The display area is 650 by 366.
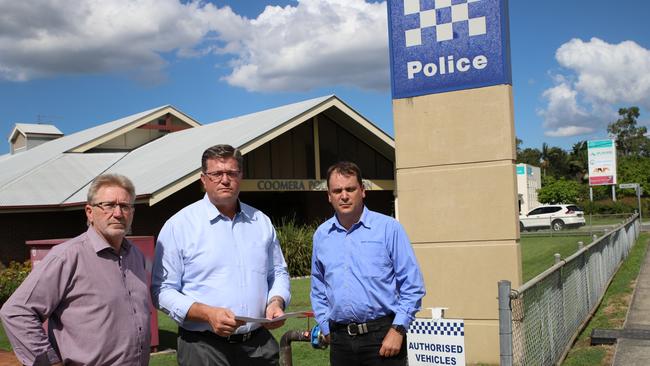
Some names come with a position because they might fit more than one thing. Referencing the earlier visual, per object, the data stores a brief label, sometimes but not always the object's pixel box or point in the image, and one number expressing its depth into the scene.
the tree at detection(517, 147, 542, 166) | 106.44
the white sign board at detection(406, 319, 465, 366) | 4.57
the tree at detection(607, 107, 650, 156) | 94.38
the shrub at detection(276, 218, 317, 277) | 18.55
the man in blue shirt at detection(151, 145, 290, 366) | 3.29
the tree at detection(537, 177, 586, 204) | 61.09
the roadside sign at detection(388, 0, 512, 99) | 6.77
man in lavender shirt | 2.78
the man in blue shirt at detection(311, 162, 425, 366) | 3.69
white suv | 36.56
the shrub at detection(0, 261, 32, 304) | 12.86
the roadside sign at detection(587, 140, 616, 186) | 50.62
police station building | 17.59
